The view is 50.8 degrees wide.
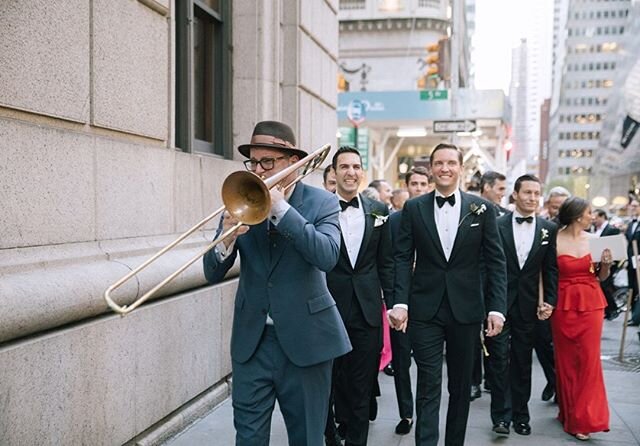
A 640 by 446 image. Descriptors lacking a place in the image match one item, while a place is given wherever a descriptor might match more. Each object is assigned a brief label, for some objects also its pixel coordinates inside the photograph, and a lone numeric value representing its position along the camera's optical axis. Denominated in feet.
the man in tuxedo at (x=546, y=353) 23.39
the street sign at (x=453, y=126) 59.62
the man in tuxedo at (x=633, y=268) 34.94
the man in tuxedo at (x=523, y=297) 20.58
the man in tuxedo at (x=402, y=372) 20.07
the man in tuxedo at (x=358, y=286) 17.69
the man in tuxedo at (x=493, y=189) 25.63
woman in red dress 19.83
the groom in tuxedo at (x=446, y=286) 16.94
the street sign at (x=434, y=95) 87.16
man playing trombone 12.39
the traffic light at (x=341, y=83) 96.02
